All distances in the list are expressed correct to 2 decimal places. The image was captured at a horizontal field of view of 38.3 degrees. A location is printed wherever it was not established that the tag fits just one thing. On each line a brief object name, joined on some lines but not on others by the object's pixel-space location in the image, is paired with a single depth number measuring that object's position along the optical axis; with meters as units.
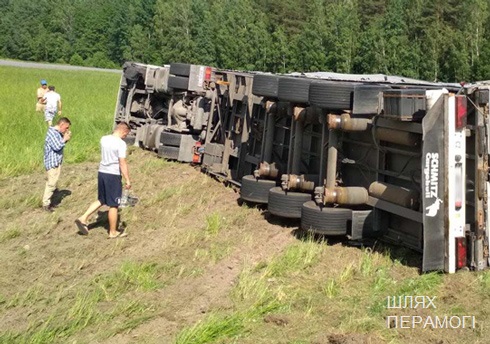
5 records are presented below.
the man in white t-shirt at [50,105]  17.06
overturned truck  6.99
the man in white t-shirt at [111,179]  8.92
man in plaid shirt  10.23
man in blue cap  18.28
